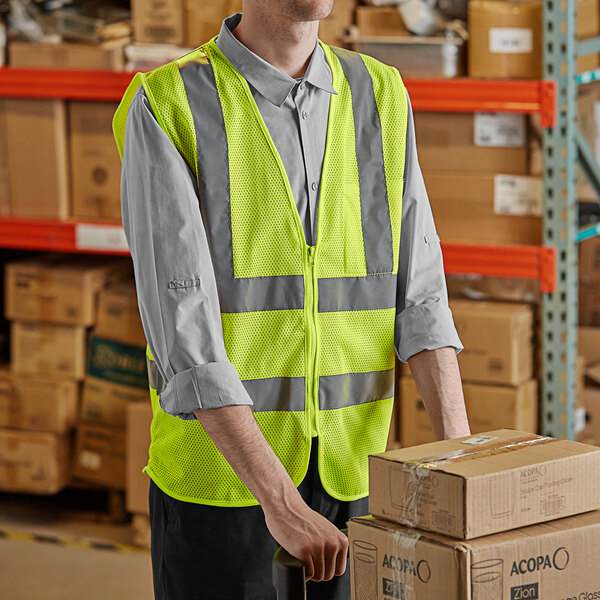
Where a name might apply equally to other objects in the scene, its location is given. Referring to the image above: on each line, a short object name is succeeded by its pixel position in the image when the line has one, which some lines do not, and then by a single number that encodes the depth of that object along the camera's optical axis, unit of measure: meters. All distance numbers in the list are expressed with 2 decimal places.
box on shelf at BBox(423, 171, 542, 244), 5.73
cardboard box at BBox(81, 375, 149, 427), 6.87
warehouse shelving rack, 5.46
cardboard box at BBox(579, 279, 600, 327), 7.17
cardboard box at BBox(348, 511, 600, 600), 2.09
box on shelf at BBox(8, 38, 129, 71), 6.29
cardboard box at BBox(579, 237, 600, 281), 7.09
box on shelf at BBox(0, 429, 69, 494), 6.92
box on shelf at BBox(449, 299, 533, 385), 5.73
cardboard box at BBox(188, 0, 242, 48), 6.04
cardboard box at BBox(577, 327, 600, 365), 6.98
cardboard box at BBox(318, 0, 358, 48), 5.89
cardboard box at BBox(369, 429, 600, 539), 2.13
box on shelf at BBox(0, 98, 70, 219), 6.46
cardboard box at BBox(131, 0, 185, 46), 6.16
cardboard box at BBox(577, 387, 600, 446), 6.41
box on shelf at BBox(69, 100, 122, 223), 6.43
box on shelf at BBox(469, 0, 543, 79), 5.51
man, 2.83
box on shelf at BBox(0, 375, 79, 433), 6.86
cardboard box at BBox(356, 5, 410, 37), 5.82
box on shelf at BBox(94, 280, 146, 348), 6.71
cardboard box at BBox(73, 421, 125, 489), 6.93
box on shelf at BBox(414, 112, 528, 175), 5.69
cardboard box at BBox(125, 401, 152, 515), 6.49
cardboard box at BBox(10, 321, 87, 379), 6.83
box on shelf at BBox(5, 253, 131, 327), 6.74
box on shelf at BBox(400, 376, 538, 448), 5.79
